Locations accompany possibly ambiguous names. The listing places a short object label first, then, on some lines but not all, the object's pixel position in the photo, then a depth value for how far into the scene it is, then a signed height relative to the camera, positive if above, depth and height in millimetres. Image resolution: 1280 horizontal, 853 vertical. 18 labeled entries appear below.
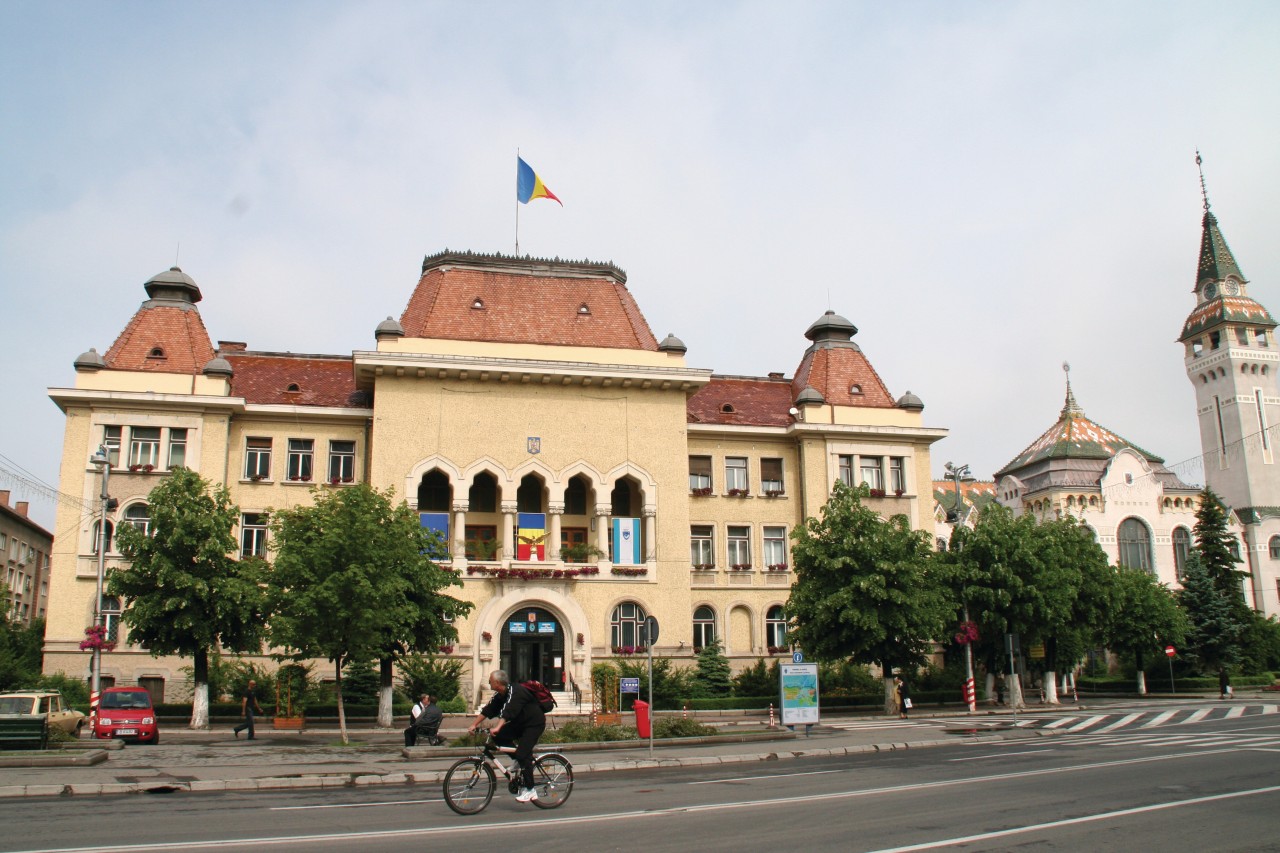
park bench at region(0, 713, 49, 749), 20850 -1467
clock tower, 81688 +20628
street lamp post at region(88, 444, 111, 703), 30547 +2824
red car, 25953 -1520
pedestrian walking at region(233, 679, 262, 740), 27750 -1477
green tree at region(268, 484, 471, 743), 26875 +1949
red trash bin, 24359 -1685
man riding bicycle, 12398 -917
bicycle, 12078 -1546
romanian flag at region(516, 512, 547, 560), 40906 +4413
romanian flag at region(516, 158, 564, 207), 44438 +19449
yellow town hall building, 39344 +7761
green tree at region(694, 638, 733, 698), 40344 -1152
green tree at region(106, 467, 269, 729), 31031 +2125
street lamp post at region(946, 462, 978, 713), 38281 -1573
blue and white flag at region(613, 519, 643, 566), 41500 +4090
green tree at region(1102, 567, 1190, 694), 50469 +783
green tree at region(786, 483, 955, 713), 36156 +1699
